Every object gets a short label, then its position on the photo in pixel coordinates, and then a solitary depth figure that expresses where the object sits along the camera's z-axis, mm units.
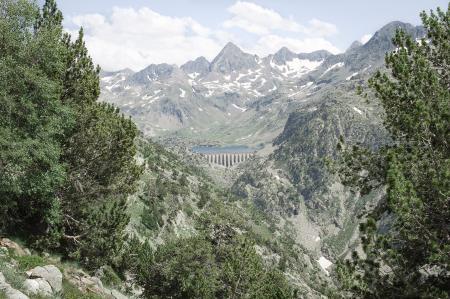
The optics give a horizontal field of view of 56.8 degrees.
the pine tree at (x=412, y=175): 17359
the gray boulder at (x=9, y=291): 17123
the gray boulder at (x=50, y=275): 22812
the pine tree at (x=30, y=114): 26984
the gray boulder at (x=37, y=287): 19984
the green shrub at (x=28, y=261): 23653
